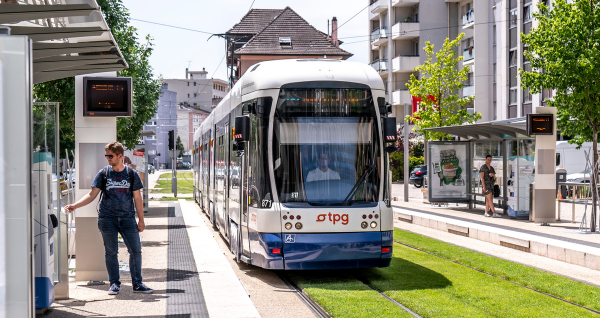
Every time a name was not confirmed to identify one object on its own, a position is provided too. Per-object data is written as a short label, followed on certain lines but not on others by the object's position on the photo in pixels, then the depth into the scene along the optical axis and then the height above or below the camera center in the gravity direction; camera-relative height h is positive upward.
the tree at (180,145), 132.50 +2.51
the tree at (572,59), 17.14 +2.46
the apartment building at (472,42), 41.28 +8.04
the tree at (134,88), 16.61 +1.93
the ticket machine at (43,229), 6.94 -0.71
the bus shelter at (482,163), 19.06 -0.23
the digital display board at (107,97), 9.17 +0.83
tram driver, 9.61 -0.22
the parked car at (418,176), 43.56 -1.17
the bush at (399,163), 50.87 -0.43
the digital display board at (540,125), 17.06 +0.78
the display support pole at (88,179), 9.16 -0.26
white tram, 9.47 -0.13
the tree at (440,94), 30.83 +2.87
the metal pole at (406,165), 27.98 -0.31
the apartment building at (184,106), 130.50 +10.13
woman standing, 20.20 -0.68
